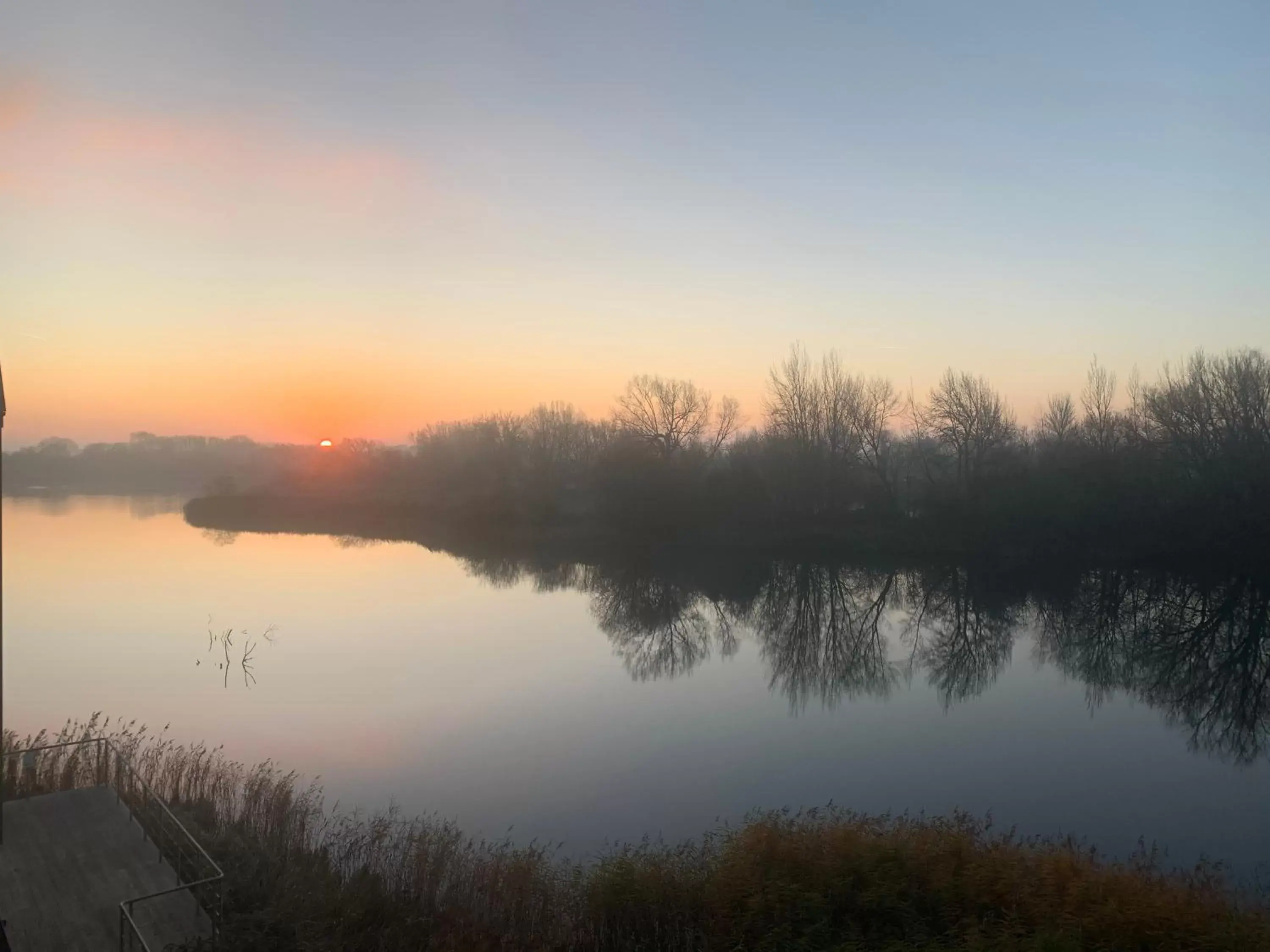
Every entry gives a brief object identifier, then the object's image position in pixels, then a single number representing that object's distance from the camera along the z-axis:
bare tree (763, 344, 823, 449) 45.34
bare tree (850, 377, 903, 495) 42.88
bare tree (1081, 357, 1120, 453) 41.09
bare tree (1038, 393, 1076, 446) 49.53
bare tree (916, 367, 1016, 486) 41.50
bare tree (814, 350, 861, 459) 43.84
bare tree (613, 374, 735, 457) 51.41
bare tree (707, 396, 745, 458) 51.53
